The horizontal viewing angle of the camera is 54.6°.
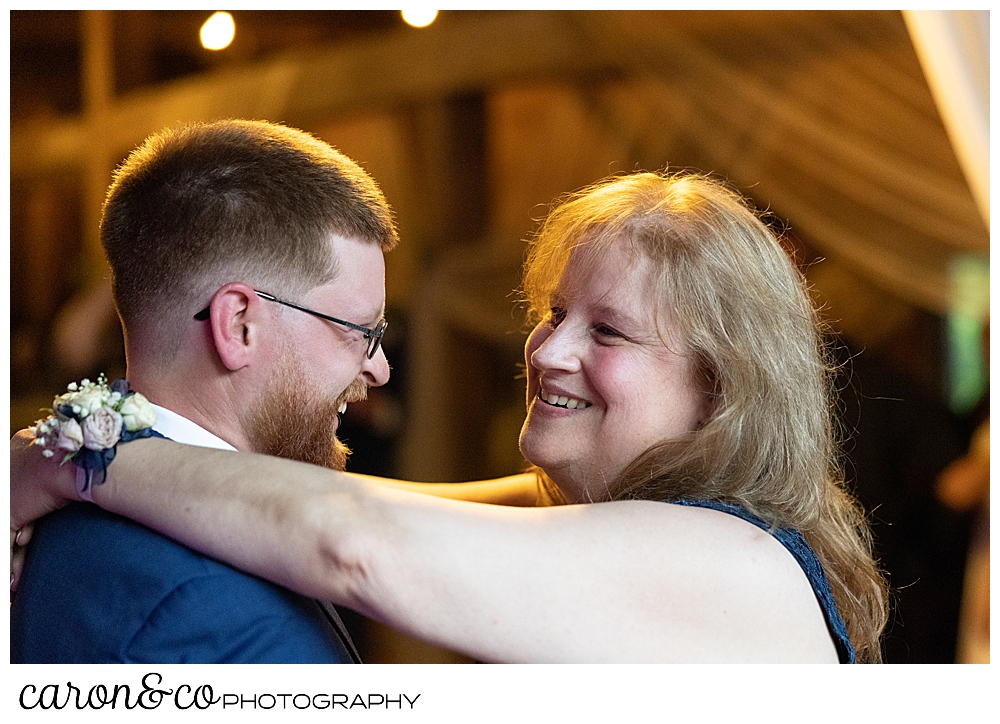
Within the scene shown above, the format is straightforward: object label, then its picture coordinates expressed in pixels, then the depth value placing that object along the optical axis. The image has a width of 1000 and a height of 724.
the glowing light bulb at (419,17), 4.46
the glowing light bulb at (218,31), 4.84
